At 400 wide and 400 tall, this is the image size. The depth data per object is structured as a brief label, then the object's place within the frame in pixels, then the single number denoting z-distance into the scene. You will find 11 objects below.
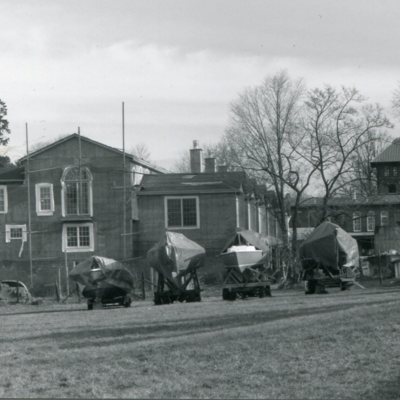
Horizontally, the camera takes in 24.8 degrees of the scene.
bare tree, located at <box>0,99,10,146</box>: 77.81
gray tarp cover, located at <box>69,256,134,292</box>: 37.69
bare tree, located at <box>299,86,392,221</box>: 66.00
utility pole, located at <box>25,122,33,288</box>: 59.91
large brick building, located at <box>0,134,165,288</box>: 60.69
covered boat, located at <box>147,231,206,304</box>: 38.19
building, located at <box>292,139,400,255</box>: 69.75
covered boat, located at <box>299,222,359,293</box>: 41.28
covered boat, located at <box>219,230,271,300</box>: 38.25
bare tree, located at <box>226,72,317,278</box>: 66.06
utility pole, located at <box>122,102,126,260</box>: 59.38
